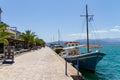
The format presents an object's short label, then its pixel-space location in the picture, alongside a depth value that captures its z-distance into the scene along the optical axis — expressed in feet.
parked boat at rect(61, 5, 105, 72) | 37.07
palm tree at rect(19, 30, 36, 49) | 98.33
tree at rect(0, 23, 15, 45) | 36.66
